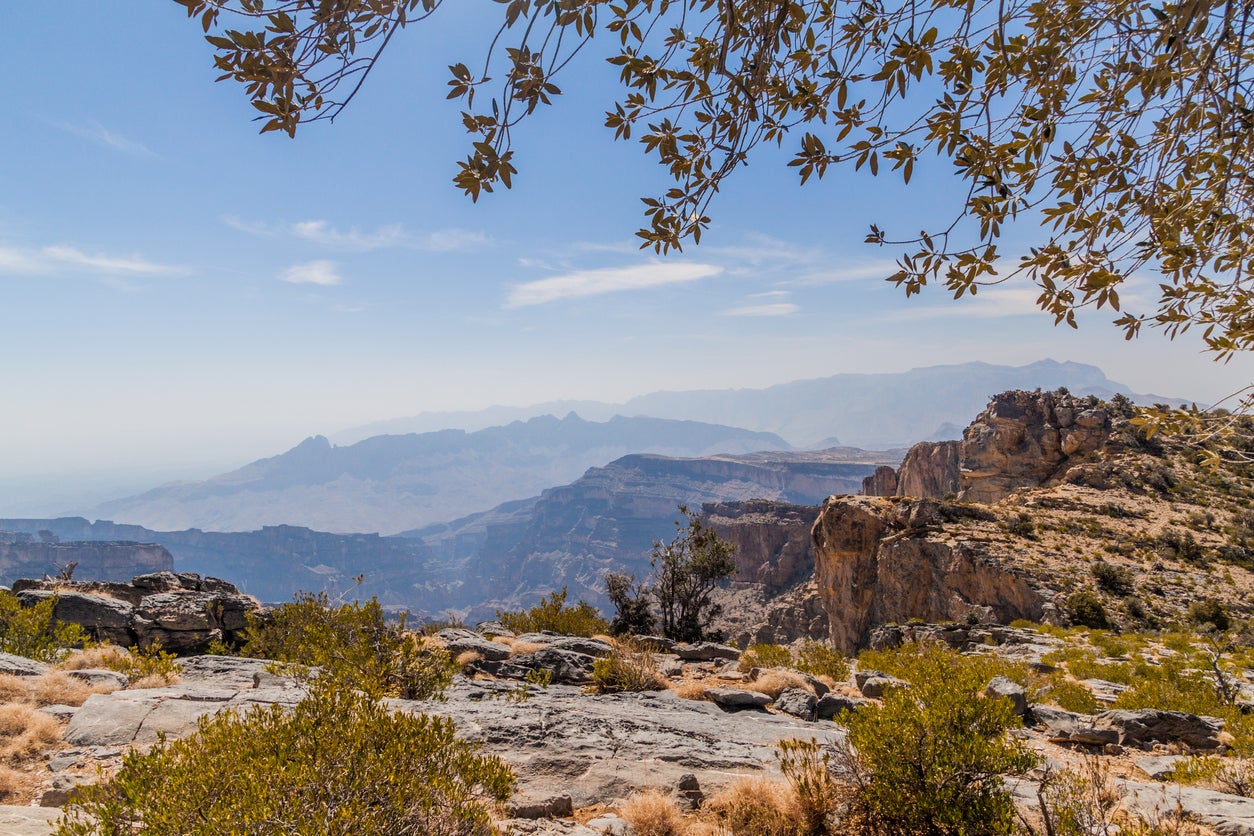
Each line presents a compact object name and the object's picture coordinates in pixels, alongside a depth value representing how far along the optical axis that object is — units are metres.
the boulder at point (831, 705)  10.07
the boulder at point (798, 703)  10.20
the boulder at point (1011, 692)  9.92
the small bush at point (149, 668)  9.53
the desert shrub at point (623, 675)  11.38
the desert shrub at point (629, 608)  25.39
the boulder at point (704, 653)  17.55
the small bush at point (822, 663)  14.07
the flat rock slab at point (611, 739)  6.34
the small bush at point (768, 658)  15.11
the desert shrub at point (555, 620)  20.20
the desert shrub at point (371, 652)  8.70
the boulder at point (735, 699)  10.65
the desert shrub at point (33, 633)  11.84
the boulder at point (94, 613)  16.08
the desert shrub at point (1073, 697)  10.66
